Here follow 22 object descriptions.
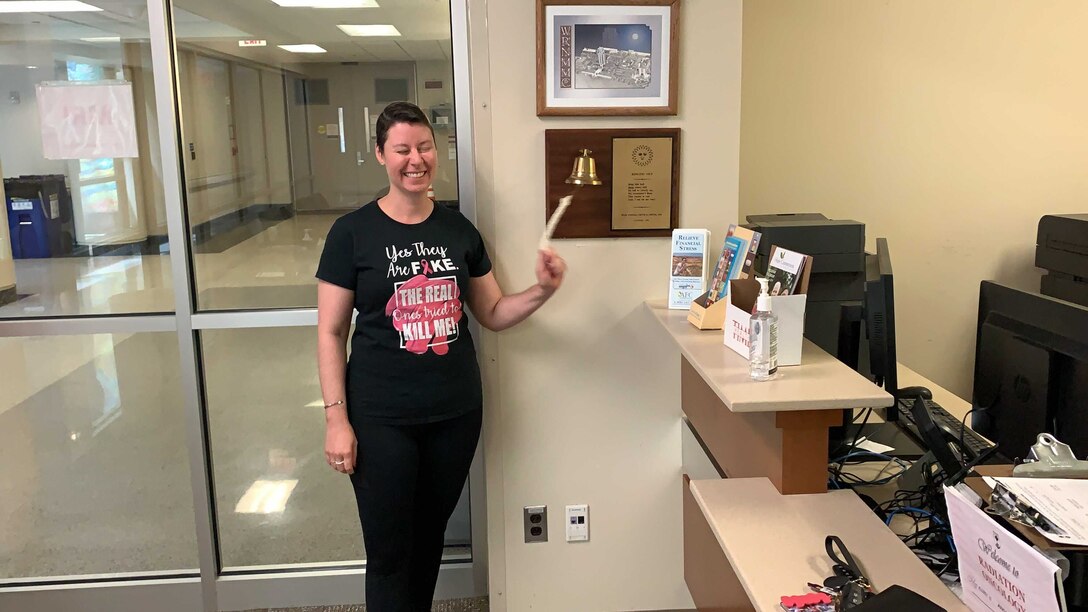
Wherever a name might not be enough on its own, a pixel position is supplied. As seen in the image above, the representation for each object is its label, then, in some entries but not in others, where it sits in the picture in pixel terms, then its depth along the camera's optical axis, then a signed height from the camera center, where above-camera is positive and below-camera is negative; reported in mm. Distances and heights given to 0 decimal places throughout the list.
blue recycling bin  2344 -177
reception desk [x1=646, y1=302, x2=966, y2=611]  1330 -690
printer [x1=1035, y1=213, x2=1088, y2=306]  2736 -370
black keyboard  1767 -666
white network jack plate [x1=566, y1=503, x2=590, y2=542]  2383 -1099
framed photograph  2102 +280
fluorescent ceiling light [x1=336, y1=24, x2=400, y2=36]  2287 +390
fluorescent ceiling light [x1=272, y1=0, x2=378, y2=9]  2271 +468
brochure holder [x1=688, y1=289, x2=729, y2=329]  1909 -382
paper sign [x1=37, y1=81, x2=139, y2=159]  2266 +151
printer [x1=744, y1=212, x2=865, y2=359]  2041 -295
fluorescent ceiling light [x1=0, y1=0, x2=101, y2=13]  2252 +469
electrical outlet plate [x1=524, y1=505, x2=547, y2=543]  2381 -1100
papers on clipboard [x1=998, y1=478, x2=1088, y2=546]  1023 -490
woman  1920 -449
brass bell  2133 -28
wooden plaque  2160 -66
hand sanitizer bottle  1562 -369
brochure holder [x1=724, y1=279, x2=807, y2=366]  1631 -345
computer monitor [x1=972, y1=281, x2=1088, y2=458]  1463 -435
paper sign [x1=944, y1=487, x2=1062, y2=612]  946 -535
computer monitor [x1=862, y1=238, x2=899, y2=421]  1777 -391
